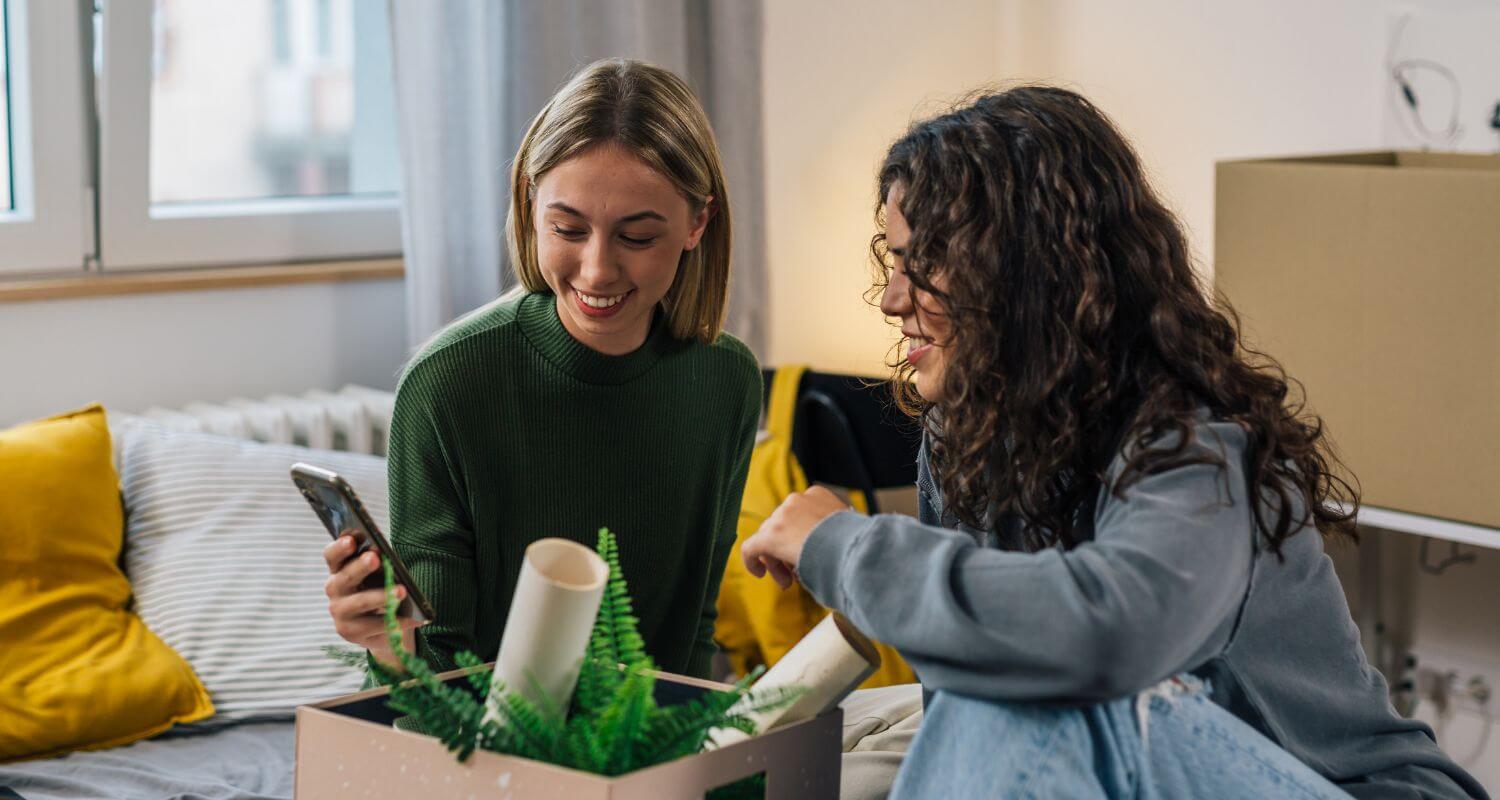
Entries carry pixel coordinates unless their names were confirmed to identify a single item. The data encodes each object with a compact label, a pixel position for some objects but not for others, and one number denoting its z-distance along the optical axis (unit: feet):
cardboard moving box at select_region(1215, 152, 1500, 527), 6.05
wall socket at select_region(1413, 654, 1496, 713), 8.05
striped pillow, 6.33
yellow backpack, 7.73
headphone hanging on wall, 7.97
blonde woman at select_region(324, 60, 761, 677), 4.48
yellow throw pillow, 5.79
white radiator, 7.30
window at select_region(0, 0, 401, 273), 7.34
